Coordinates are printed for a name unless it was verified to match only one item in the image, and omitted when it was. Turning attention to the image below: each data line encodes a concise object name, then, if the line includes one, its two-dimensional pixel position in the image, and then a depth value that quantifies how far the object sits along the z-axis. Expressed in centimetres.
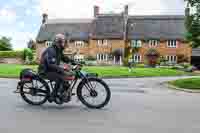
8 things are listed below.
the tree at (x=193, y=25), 1975
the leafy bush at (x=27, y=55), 6594
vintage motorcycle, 938
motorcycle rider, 936
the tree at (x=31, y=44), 8974
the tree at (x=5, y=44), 8758
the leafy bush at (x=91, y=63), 5857
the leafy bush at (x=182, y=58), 6444
